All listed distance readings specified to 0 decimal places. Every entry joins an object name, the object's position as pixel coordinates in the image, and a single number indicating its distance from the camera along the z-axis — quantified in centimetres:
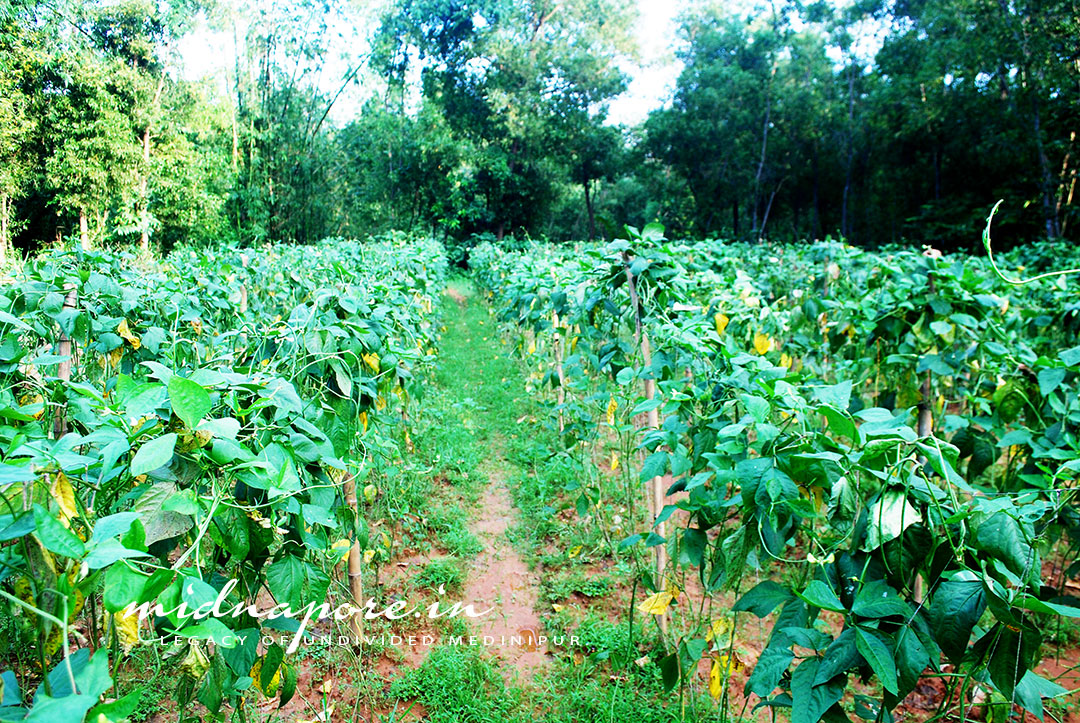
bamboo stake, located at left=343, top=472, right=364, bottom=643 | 211
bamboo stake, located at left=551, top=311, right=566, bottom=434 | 366
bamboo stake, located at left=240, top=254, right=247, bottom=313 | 290
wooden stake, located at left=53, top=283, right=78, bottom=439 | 181
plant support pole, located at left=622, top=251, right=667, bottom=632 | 212
